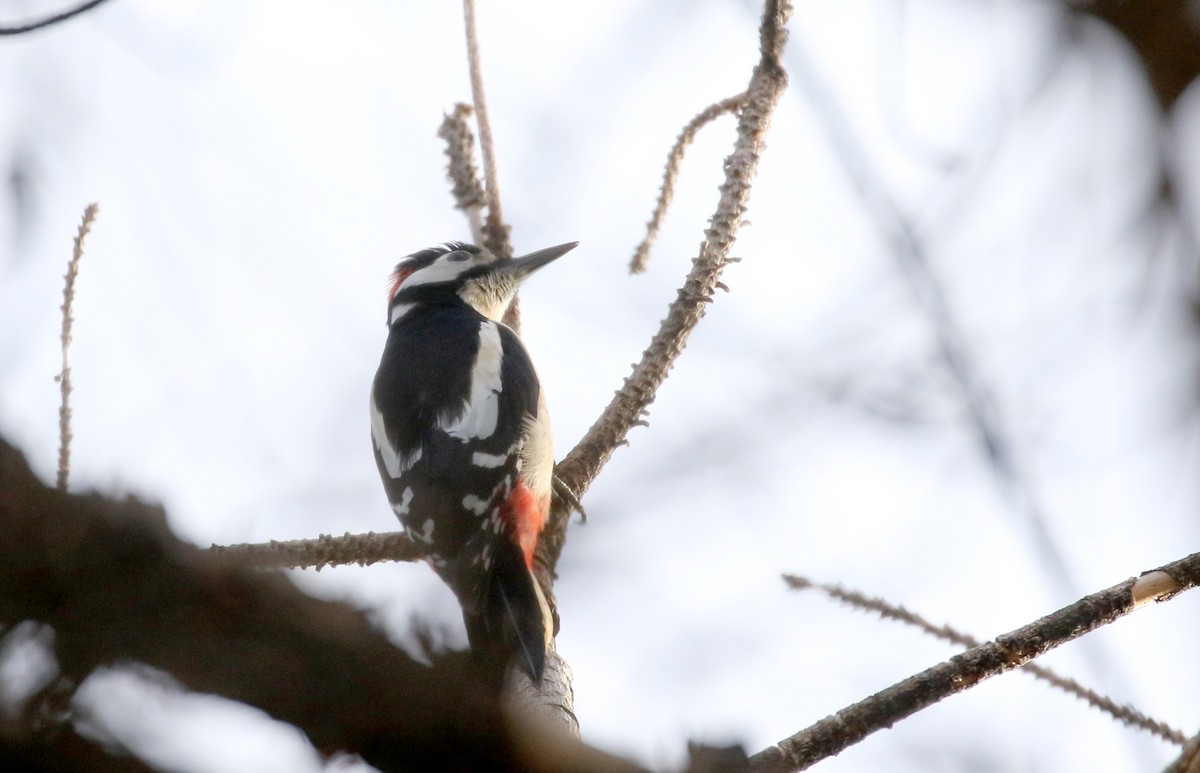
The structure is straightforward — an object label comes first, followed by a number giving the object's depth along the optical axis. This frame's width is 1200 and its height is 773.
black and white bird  5.07
